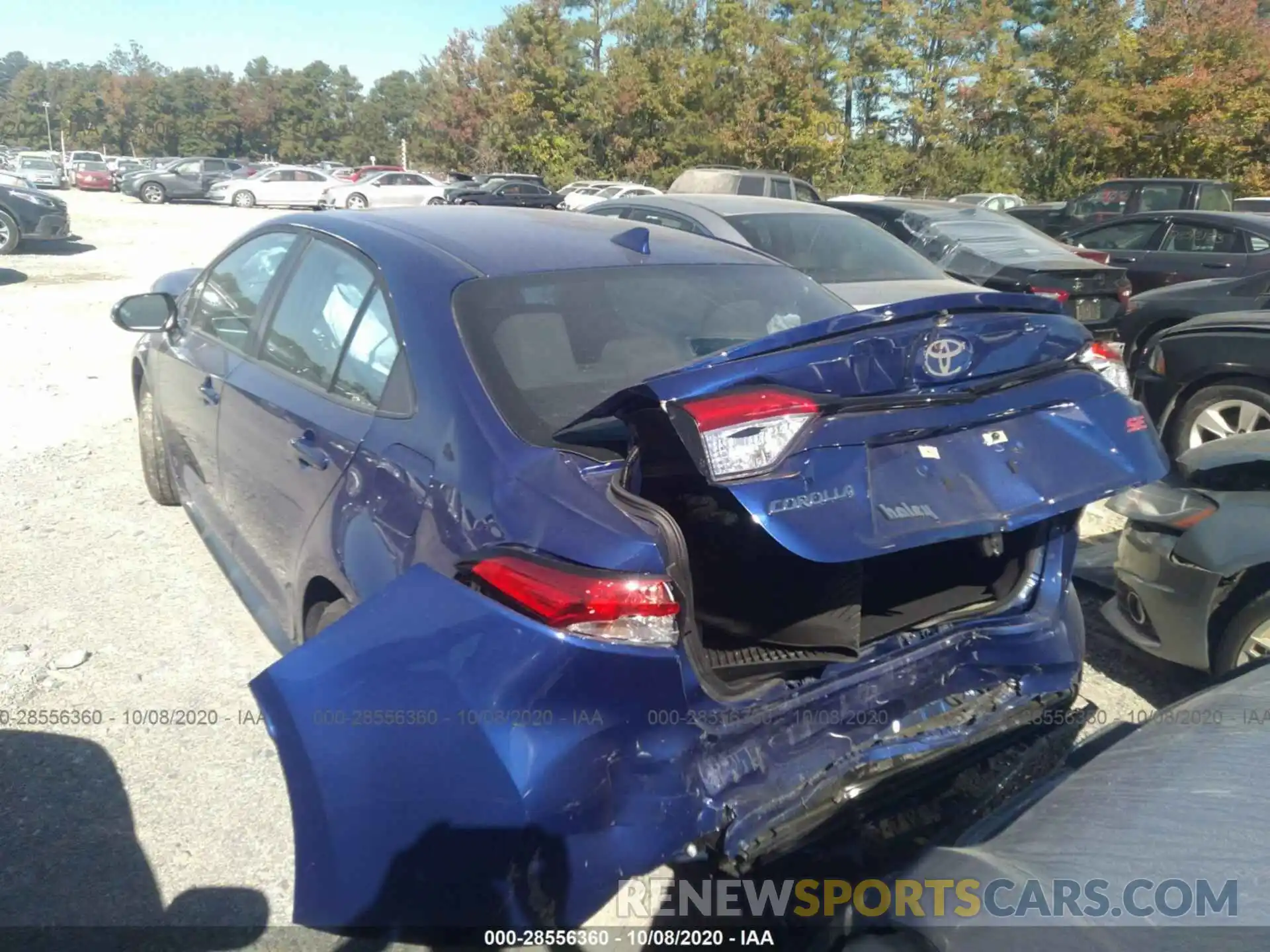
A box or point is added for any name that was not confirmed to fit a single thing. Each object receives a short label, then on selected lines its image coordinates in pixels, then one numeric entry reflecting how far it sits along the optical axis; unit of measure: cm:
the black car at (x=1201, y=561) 345
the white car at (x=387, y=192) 3319
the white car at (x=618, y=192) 2833
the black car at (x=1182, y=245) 1009
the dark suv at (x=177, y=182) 3909
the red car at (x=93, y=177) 4459
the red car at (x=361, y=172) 3894
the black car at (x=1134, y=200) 1611
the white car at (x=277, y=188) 3788
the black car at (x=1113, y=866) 147
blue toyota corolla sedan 207
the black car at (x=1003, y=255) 827
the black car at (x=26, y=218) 1739
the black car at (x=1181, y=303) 737
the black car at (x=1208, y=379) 580
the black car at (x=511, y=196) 2983
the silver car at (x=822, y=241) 738
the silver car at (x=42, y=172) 3931
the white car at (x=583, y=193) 3086
